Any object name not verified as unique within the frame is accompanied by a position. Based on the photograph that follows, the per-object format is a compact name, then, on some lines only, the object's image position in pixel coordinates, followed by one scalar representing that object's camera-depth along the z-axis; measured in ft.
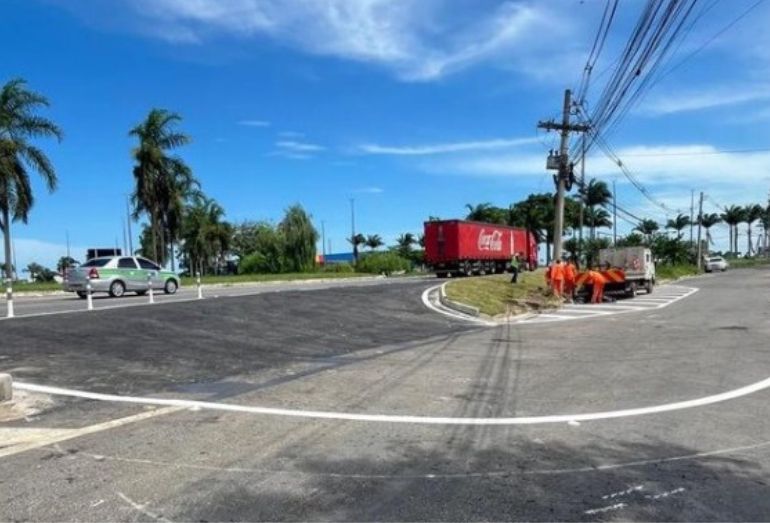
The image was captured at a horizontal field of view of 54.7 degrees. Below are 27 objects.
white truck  120.26
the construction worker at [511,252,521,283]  111.24
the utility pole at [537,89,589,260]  117.39
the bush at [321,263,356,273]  236.14
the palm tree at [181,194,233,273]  298.56
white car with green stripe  87.66
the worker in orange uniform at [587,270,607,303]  102.78
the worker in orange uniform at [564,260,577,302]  103.24
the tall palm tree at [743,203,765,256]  411.54
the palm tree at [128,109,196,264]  165.48
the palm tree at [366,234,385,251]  463.42
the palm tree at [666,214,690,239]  413.18
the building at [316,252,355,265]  406.82
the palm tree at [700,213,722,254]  414.00
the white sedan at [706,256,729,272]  281.54
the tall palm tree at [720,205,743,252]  417.08
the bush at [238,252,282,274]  240.73
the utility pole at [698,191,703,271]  281.99
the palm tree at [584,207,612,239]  333.93
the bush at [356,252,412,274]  238.68
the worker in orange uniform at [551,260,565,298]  100.01
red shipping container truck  146.72
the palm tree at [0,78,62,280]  122.42
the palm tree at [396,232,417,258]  391.49
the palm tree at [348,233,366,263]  401.78
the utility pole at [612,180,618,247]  306.14
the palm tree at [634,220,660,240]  389.76
